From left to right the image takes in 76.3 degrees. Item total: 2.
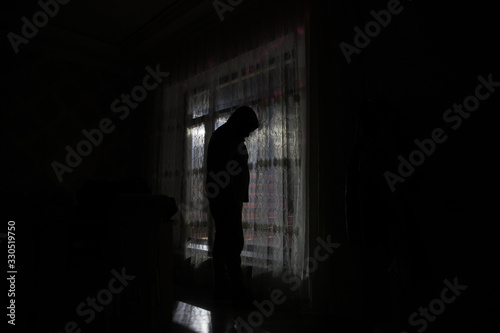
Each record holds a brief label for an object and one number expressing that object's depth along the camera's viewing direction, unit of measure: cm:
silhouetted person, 231
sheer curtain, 246
